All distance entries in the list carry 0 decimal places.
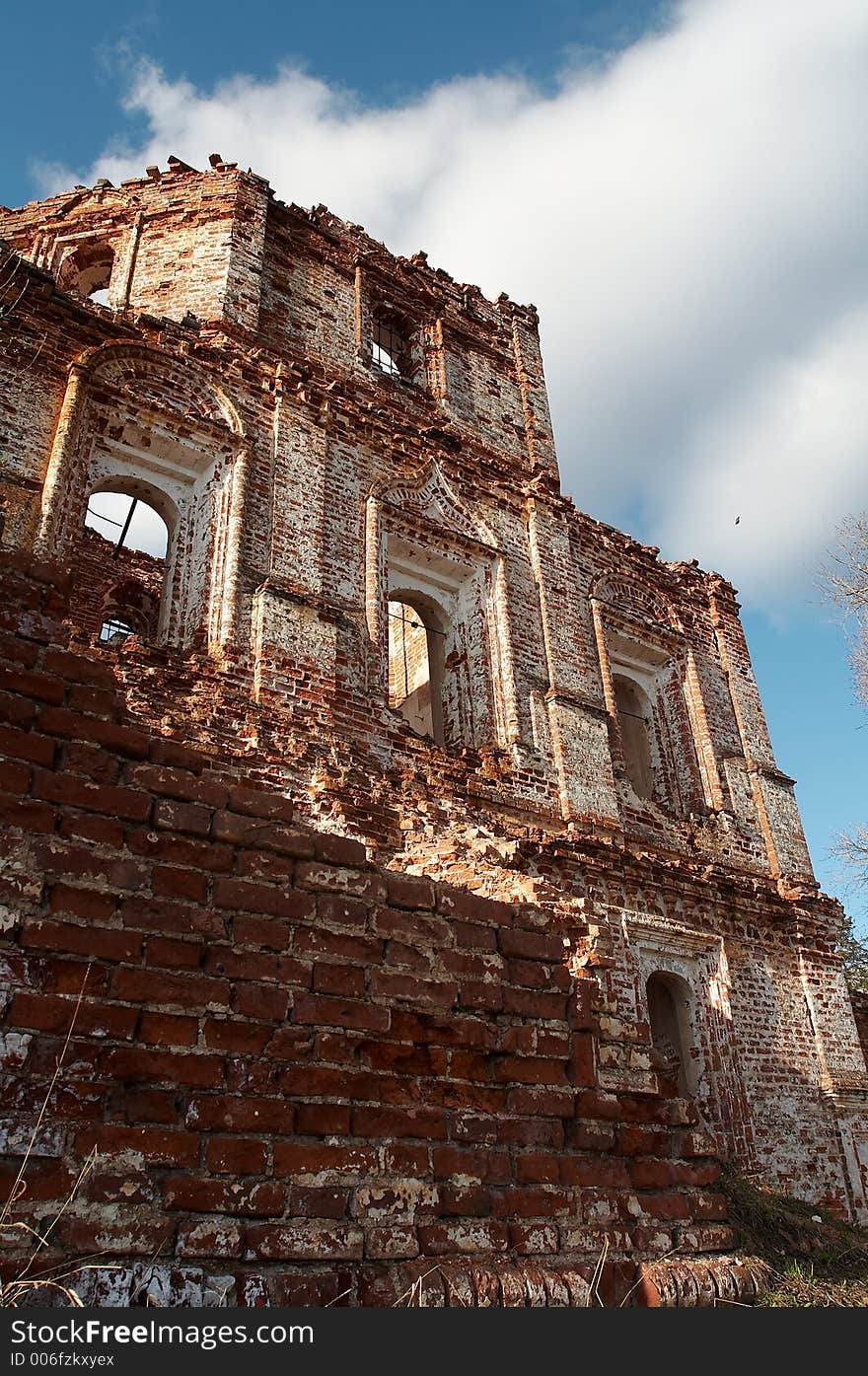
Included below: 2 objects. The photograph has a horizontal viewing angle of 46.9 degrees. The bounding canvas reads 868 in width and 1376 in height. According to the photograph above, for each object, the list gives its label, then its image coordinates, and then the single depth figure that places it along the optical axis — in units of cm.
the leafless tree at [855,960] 2092
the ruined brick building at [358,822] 313
